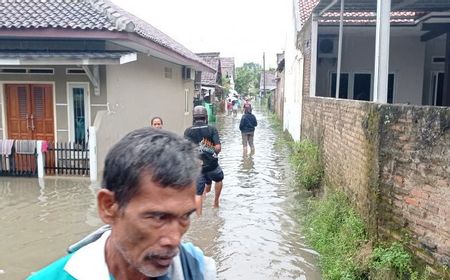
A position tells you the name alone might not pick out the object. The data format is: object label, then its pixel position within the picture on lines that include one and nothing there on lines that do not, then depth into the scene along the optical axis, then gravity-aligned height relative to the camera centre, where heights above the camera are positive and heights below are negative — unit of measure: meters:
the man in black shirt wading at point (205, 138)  6.93 -0.68
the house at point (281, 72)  25.88 +1.41
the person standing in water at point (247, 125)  13.30 -0.91
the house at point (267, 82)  58.72 +1.72
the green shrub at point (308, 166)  8.67 -1.50
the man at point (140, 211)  1.27 -0.34
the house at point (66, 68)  9.25 +0.54
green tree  65.69 +1.89
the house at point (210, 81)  29.63 +0.88
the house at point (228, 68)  49.07 +2.93
